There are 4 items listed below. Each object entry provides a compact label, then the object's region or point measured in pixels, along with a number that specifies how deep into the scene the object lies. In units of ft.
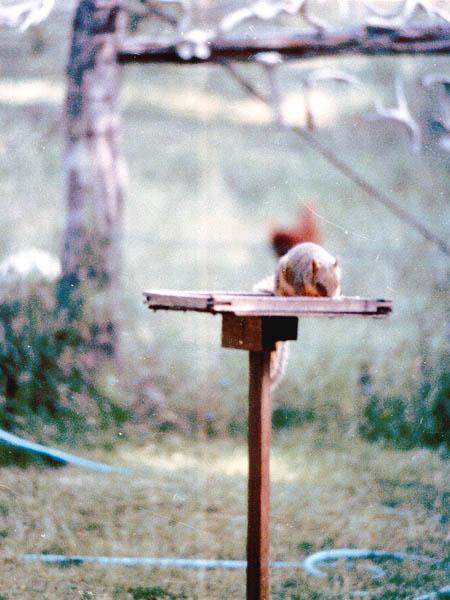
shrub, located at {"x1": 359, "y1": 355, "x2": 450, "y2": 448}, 32.22
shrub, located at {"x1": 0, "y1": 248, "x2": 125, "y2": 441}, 30.55
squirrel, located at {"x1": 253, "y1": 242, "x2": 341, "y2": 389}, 16.26
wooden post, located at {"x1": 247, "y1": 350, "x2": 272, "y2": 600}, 16.28
